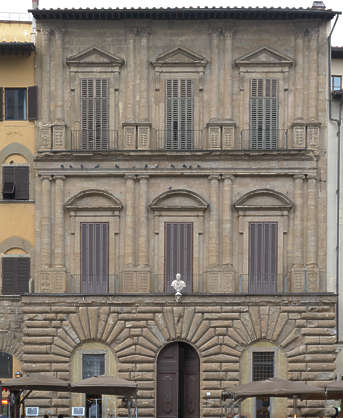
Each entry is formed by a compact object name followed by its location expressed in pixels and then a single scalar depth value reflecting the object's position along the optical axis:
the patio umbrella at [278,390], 34.84
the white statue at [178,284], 44.88
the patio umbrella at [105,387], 35.88
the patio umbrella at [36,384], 36.53
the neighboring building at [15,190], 46.00
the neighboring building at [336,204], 45.88
